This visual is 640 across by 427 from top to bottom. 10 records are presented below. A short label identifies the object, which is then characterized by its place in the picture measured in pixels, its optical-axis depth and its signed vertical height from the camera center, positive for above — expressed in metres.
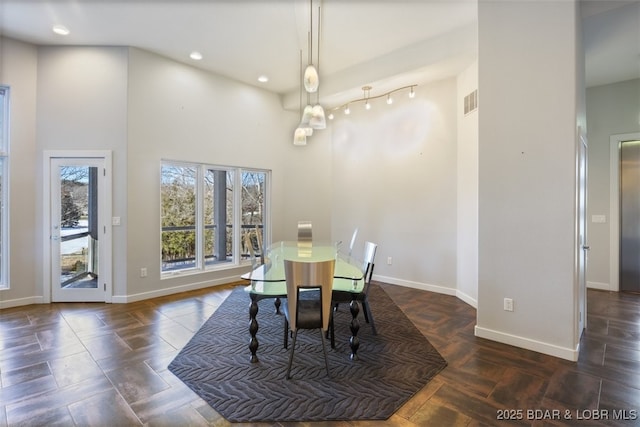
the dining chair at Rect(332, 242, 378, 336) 2.67 -0.73
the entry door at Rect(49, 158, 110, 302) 4.02 -0.26
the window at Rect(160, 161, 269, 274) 4.66 -0.04
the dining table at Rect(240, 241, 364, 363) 2.50 -0.63
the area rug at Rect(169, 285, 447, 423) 1.89 -1.23
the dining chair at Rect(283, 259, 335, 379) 2.22 -0.56
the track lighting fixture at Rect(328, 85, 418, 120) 4.67 +1.96
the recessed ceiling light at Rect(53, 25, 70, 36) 3.58 +2.19
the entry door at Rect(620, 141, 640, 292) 4.46 -0.07
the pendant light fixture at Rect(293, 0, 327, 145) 2.85 +1.12
